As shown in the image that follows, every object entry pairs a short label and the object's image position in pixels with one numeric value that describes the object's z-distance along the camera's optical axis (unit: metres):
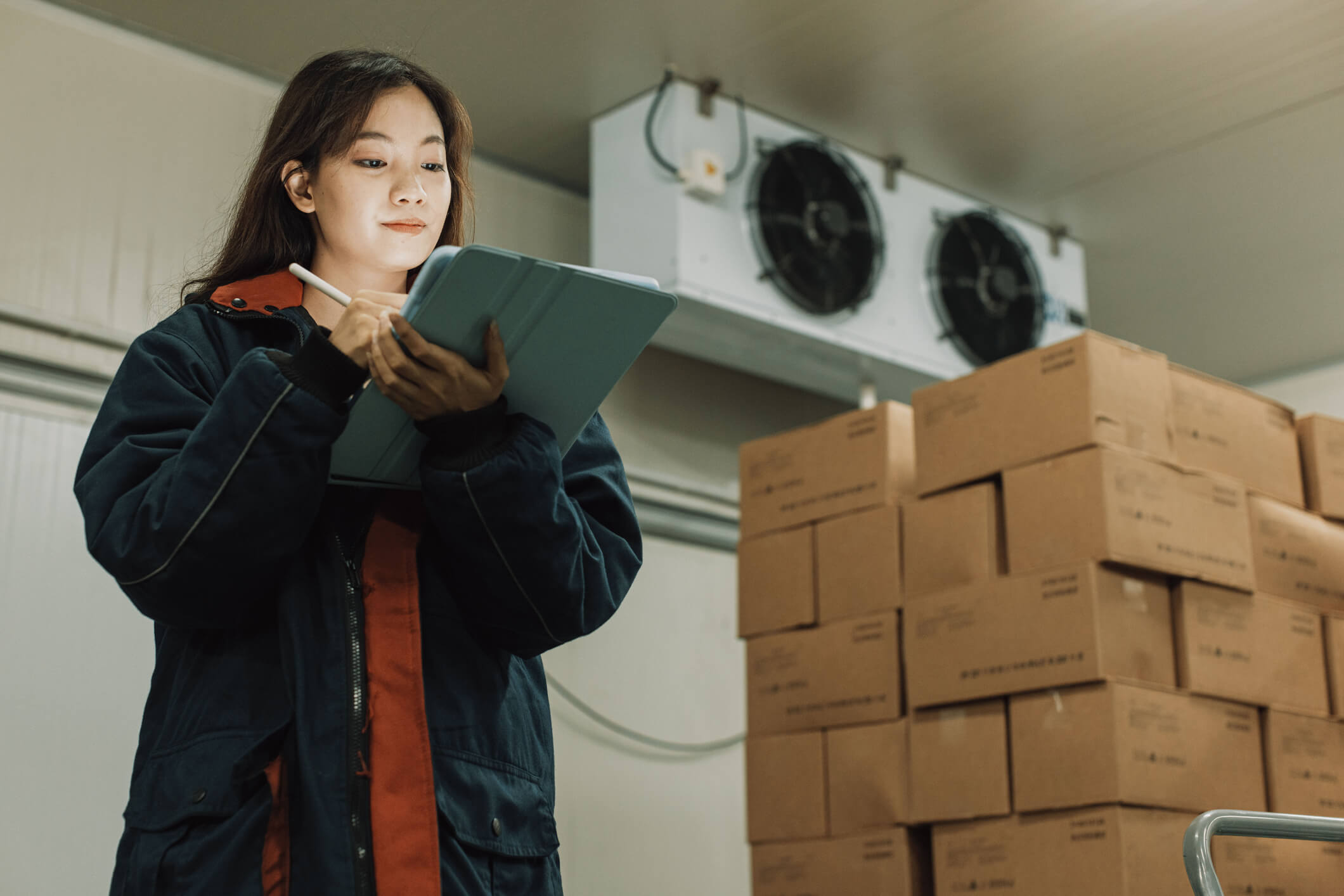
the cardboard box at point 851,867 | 2.37
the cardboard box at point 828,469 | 2.62
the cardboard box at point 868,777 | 2.40
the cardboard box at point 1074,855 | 2.04
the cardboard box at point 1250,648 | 2.25
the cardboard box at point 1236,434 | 2.41
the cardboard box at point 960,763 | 2.25
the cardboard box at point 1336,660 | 2.44
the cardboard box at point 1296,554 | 2.44
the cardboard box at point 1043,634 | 2.15
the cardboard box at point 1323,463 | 2.59
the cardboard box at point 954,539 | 2.35
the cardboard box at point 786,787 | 2.54
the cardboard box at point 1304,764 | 2.29
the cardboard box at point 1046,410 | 2.27
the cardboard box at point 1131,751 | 2.09
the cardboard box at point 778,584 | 2.66
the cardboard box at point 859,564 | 2.51
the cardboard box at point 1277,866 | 2.18
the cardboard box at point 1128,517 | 2.19
